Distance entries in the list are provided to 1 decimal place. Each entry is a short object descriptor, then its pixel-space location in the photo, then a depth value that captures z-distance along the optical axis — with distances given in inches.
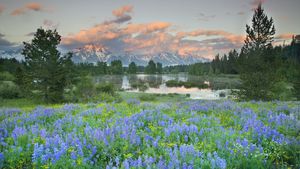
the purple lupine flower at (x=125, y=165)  106.8
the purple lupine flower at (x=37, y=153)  127.0
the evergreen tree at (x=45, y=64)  1332.4
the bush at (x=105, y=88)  1768.0
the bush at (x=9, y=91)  1663.1
